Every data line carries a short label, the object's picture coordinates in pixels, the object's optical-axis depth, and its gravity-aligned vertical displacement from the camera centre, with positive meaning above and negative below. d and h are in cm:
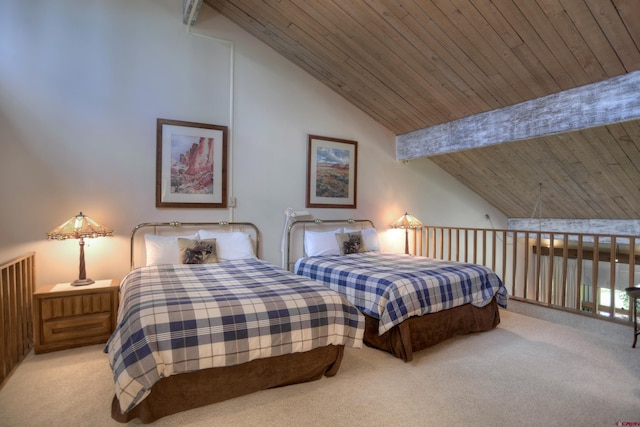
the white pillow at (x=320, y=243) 433 -46
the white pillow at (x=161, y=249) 344 -45
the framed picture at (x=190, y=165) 375 +47
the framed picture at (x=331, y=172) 473 +51
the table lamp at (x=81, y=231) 304 -25
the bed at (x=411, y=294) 286 -78
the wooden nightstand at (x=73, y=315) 286 -97
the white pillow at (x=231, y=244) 374 -42
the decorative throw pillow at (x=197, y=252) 348 -48
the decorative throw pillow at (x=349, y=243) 440 -46
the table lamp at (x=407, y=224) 512 -22
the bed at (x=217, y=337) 188 -80
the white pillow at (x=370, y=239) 466 -42
